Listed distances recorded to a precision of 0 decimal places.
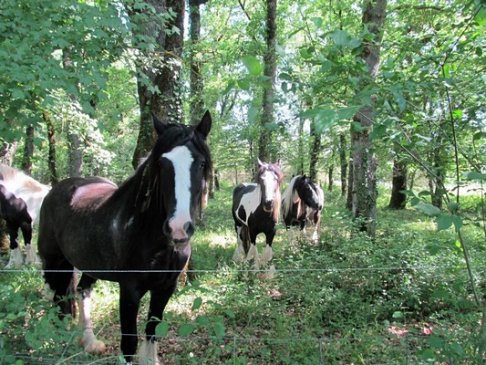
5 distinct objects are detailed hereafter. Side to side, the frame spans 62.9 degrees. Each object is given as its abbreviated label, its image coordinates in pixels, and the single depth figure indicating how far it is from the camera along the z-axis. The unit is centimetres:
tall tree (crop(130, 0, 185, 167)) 650
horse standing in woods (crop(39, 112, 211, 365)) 310
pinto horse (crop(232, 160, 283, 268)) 801
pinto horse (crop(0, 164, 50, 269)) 822
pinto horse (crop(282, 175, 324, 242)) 1211
